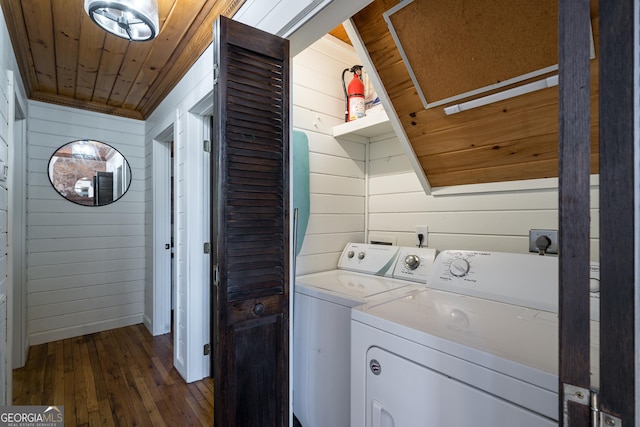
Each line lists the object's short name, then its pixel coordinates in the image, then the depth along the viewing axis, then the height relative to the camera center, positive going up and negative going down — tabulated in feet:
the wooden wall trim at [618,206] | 1.48 +0.03
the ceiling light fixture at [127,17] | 4.63 +3.08
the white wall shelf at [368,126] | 6.07 +1.79
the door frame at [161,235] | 10.27 -0.68
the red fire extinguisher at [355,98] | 6.79 +2.49
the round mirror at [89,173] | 9.87 +1.35
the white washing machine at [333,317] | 4.62 -1.63
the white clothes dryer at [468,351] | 2.55 -1.24
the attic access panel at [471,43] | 3.64 +2.17
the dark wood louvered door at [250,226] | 4.04 -0.16
